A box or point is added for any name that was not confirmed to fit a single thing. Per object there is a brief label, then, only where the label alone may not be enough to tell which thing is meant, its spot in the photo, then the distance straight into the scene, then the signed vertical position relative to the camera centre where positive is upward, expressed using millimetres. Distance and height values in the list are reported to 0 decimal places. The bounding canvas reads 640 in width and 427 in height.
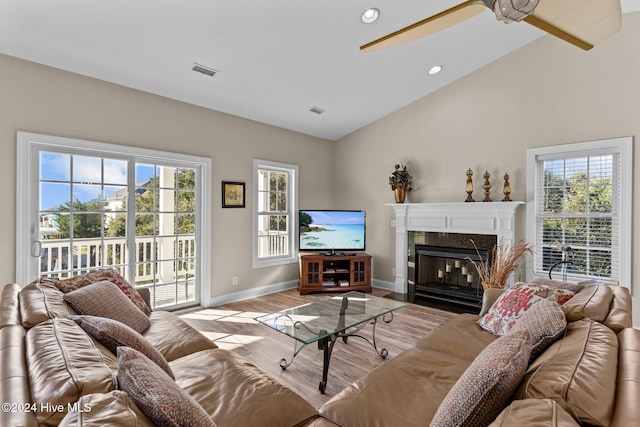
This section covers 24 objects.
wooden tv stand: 5129 -894
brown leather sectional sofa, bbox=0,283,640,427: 899 -534
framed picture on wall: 4547 +292
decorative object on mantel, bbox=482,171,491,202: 4277 +381
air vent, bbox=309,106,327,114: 4760 +1531
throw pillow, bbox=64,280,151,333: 2057 -571
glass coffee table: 2402 -834
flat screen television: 5363 -251
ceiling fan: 1758 +1152
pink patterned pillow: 2141 -586
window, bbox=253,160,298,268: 5039 +53
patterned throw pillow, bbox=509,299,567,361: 1489 -526
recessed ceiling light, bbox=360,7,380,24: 2991 +1831
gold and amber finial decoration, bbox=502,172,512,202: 4148 +335
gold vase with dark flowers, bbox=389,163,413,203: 5090 +503
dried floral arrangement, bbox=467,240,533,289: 3816 -583
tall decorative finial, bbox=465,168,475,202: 4426 +395
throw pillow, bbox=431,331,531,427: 1069 -581
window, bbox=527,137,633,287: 3533 +96
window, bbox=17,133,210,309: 3166 +3
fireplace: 4277 -339
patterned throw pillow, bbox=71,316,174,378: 1550 -583
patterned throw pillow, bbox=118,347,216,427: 935 -535
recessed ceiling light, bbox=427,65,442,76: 4180 +1863
